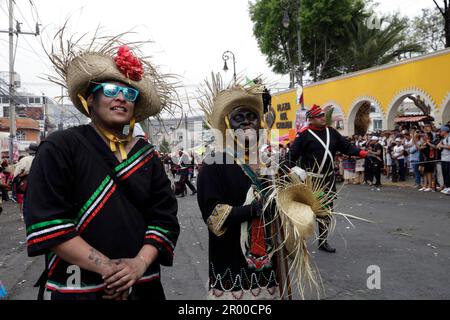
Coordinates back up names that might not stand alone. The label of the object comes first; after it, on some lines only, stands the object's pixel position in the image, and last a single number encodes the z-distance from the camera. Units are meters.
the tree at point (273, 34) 29.34
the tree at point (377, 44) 27.11
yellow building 15.28
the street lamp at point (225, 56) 16.71
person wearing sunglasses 1.71
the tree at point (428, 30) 30.99
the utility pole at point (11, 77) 22.16
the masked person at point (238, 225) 2.58
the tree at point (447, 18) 22.66
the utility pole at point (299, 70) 18.77
